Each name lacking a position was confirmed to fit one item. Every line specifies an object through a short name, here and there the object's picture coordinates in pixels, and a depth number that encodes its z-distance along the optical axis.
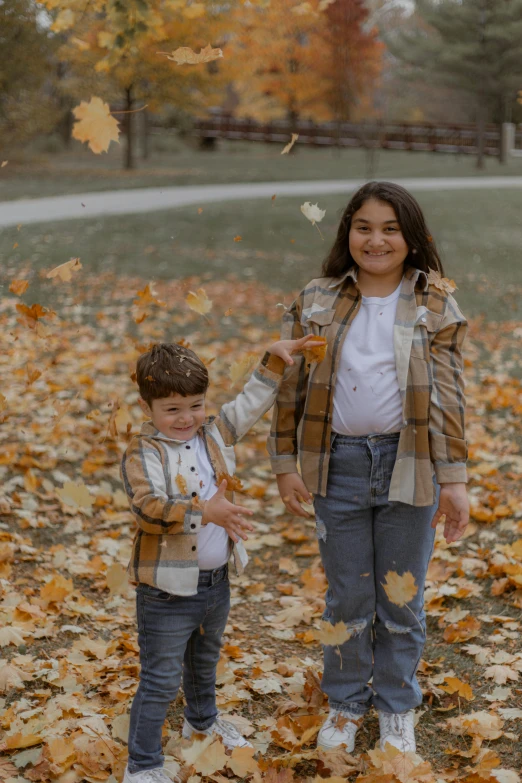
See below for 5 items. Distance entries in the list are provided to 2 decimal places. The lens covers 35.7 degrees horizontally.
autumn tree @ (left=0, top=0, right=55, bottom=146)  15.48
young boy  2.19
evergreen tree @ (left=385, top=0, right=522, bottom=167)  21.56
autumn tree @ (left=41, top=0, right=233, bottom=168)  16.31
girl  2.39
